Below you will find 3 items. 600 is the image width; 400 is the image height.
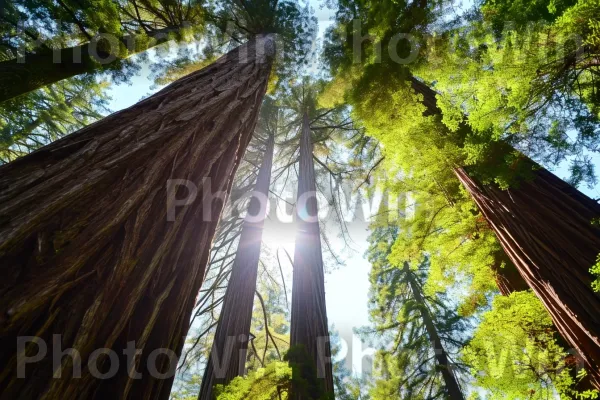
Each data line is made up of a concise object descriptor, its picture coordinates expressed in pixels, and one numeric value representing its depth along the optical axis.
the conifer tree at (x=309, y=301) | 2.09
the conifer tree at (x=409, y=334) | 7.30
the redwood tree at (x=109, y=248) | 0.75
